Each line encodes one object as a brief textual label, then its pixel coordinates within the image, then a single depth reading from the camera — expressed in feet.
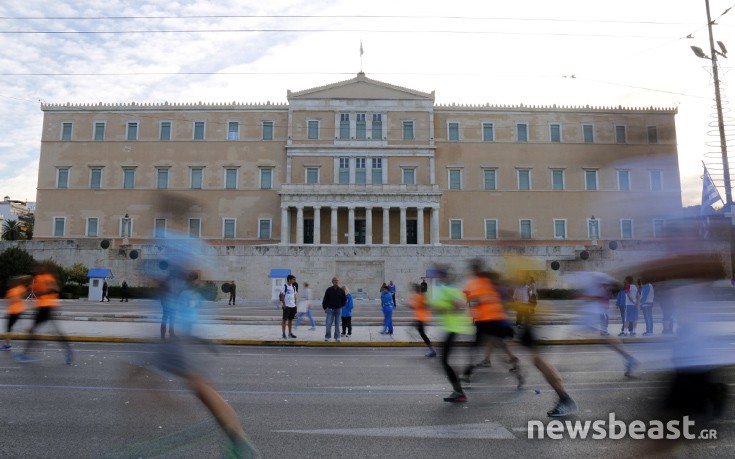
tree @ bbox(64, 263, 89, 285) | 116.06
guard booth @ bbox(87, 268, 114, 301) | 106.01
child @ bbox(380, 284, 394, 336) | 50.88
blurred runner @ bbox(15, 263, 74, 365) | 31.65
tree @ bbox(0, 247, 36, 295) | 109.05
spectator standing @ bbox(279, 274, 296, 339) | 46.93
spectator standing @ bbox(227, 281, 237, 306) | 101.35
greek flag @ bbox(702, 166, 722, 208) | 97.20
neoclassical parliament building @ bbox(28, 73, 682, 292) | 168.04
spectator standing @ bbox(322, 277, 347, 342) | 46.91
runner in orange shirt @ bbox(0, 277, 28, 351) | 33.65
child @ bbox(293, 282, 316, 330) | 57.37
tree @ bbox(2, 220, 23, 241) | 221.46
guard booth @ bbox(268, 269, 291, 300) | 107.04
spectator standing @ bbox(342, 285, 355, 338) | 50.21
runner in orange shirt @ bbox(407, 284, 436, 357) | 37.06
